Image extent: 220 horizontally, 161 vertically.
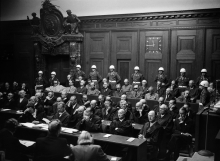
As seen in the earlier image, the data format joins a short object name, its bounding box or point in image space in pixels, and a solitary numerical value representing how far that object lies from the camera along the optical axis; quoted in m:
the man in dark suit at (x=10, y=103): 11.39
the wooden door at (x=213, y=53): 12.78
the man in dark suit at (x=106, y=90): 12.94
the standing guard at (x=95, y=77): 14.46
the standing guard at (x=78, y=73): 14.90
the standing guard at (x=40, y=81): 15.11
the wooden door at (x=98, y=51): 15.19
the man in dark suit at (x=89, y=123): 6.90
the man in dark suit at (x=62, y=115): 8.38
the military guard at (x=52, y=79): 14.91
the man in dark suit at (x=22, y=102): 11.14
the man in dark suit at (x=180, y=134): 7.00
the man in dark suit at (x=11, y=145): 5.28
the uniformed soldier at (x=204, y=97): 8.86
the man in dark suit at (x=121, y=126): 7.24
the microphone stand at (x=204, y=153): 5.23
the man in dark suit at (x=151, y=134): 6.64
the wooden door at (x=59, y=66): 16.61
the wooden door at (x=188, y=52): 13.16
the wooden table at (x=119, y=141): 5.67
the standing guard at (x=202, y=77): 12.42
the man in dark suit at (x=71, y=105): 10.18
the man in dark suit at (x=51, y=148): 4.53
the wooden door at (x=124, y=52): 14.52
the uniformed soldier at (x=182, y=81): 12.66
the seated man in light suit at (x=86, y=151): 4.41
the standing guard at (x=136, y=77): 13.73
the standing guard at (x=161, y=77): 13.06
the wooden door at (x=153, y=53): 13.83
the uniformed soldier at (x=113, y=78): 13.96
